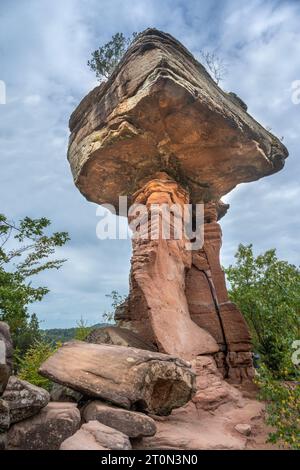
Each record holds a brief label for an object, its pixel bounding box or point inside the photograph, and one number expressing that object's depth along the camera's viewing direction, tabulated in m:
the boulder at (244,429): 6.55
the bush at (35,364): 11.27
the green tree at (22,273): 10.27
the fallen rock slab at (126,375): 5.44
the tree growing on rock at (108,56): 12.62
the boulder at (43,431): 4.57
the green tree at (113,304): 21.56
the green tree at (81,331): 15.05
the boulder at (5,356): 4.21
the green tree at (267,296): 11.58
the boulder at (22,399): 4.72
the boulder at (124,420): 4.97
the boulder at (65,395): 6.27
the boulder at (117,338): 7.51
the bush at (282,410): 5.54
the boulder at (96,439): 3.96
